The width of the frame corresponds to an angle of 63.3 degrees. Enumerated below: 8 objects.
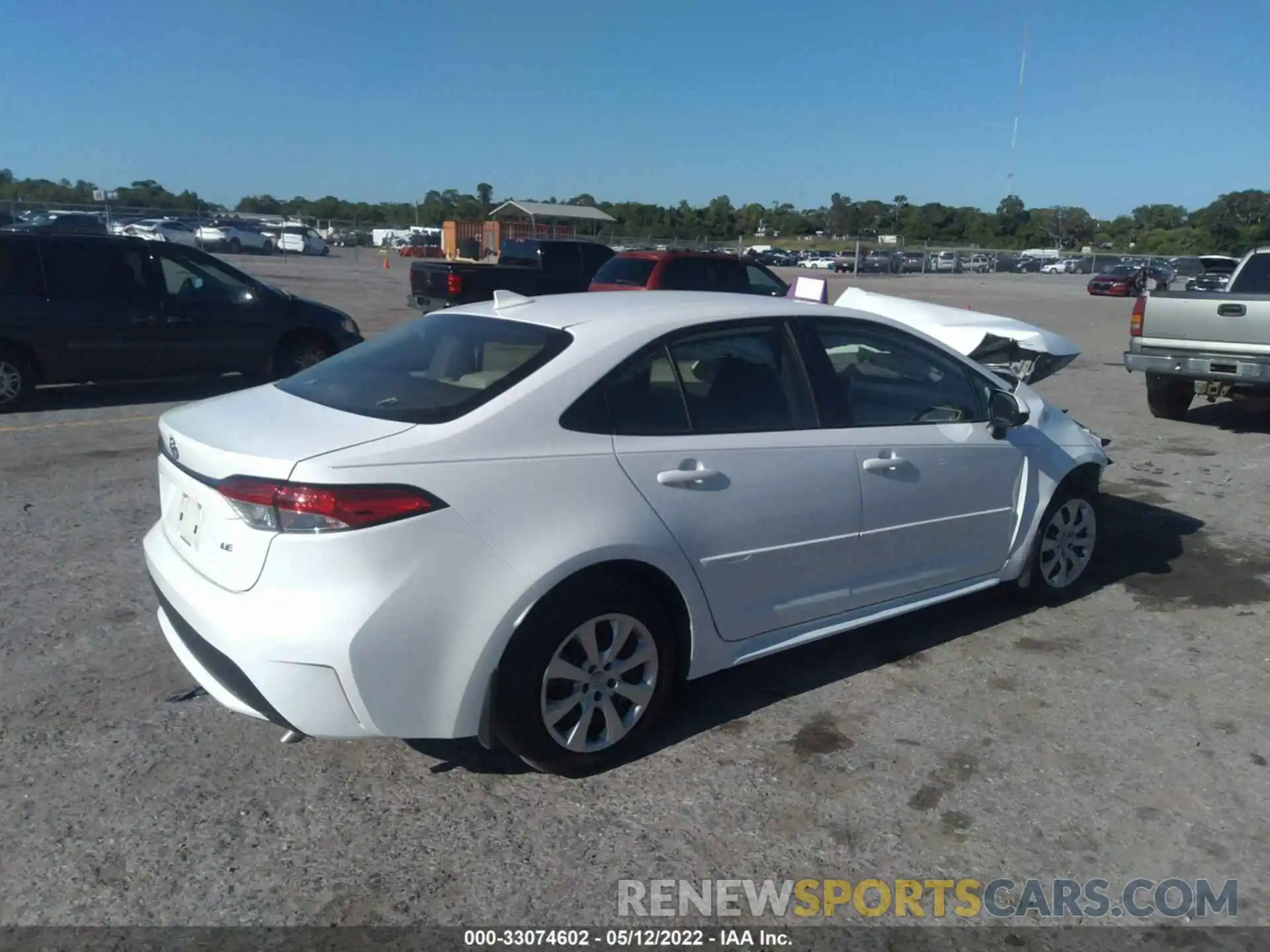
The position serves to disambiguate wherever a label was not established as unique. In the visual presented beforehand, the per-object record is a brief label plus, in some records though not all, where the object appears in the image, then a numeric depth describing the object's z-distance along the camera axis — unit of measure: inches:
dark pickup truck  665.0
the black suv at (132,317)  380.2
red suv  573.6
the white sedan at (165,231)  1421.0
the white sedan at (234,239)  1679.4
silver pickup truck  382.0
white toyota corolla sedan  122.8
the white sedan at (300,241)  1884.8
